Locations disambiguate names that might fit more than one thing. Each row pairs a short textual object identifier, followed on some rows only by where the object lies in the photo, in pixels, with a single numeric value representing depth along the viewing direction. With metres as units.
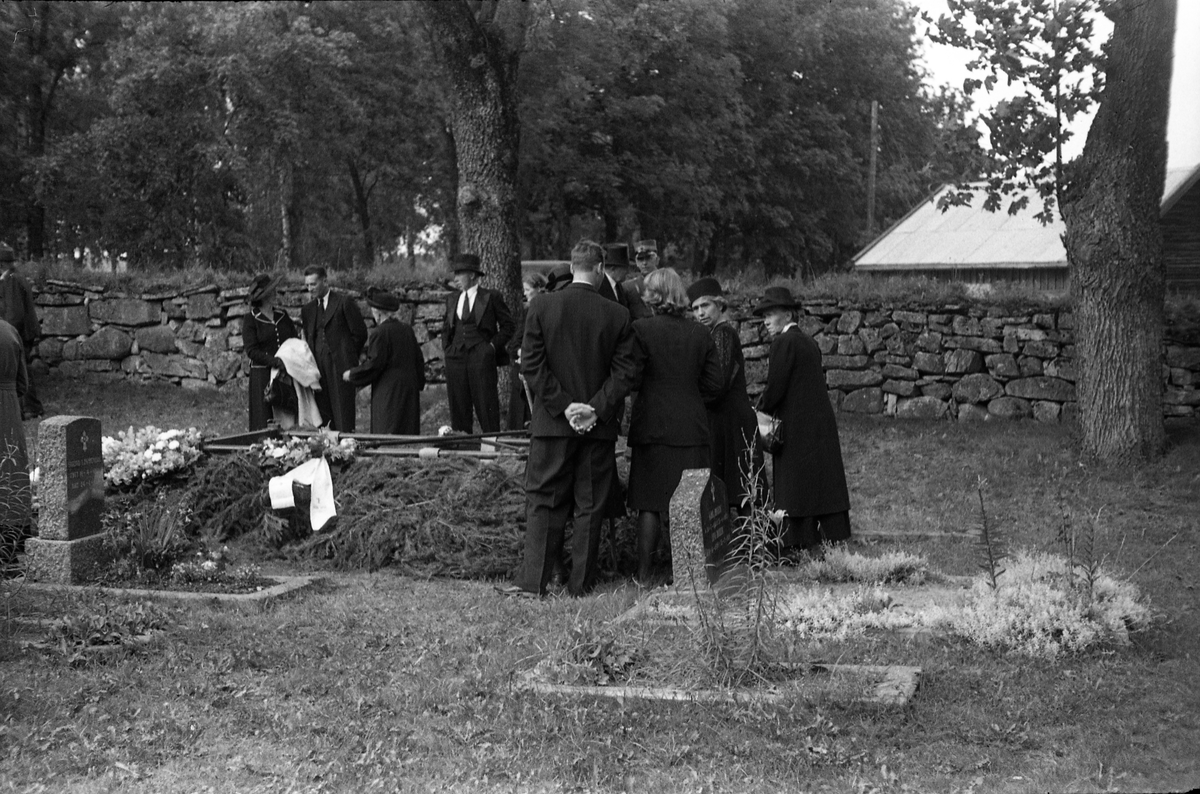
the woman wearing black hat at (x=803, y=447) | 8.62
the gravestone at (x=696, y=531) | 6.47
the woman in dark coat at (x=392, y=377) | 11.60
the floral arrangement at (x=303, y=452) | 9.28
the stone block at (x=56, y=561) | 7.50
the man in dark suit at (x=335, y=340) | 12.98
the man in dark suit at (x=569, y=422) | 7.74
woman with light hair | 8.00
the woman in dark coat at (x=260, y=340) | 12.69
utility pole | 29.88
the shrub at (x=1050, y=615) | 5.67
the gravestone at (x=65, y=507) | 7.50
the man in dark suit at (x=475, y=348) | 12.61
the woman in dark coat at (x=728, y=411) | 8.63
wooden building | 26.11
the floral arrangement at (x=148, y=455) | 9.36
